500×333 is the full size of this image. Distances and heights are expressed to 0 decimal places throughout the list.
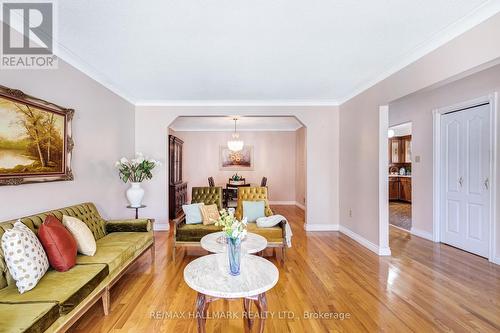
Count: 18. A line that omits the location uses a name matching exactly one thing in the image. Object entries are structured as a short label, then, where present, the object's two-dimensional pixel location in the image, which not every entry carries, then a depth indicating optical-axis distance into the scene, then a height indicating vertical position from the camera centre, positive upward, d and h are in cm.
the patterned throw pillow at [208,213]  388 -73
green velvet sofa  157 -90
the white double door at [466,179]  376 -19
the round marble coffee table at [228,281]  171 -83
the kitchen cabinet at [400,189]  871 -77
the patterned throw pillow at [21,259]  182 -67
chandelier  719 +63
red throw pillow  212 -67
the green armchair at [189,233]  363 -94
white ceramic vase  422 -47
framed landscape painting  227 +28
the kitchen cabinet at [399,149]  923 +66
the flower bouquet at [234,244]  195 -60
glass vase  195 -69
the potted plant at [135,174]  421 -12
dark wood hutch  616 -34
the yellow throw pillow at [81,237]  251 -70
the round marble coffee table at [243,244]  261 -85
